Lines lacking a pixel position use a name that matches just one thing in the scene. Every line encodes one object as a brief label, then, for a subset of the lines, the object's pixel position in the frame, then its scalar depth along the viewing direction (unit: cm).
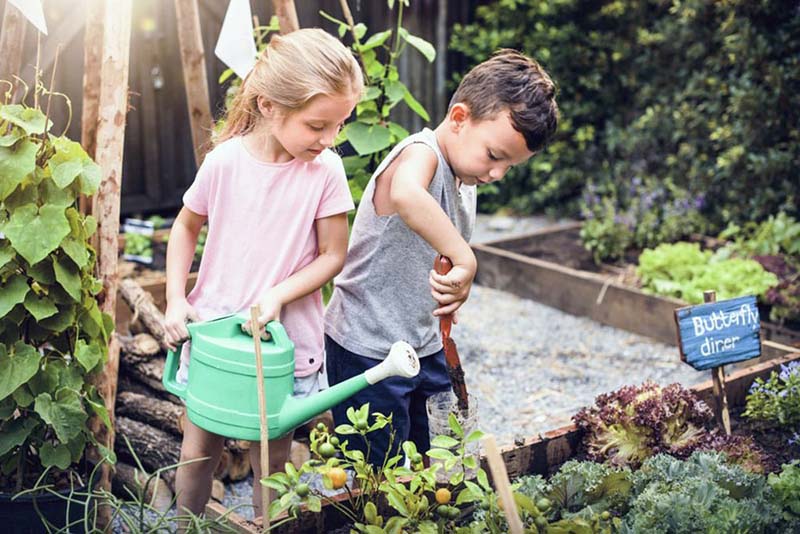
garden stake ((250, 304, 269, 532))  163
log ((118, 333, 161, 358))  316
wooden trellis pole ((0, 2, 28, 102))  254
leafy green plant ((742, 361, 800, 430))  259
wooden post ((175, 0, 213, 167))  306
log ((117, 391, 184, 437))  288
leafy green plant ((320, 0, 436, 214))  297
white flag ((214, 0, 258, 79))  240
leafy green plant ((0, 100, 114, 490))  209
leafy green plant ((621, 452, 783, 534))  172
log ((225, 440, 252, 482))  293
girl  196
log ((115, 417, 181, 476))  283
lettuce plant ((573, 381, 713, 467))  230
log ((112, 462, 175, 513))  276
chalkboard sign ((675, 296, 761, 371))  237
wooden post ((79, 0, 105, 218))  249
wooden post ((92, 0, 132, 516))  234
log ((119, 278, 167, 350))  331
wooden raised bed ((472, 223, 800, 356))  439
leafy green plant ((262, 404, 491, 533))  164
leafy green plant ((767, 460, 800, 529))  188
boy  196
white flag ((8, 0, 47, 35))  211
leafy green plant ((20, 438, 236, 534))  178
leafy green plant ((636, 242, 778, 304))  416
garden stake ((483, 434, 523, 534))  133
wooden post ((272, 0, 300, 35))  288
